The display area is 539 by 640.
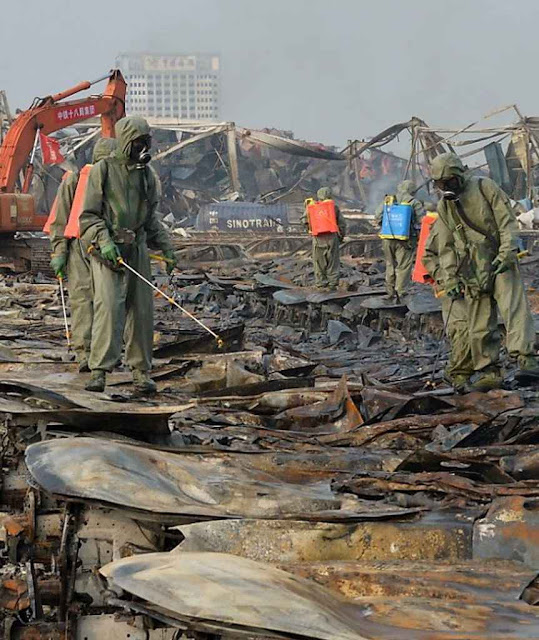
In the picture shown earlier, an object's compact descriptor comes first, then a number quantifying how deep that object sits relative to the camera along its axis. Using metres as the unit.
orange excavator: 34.01
